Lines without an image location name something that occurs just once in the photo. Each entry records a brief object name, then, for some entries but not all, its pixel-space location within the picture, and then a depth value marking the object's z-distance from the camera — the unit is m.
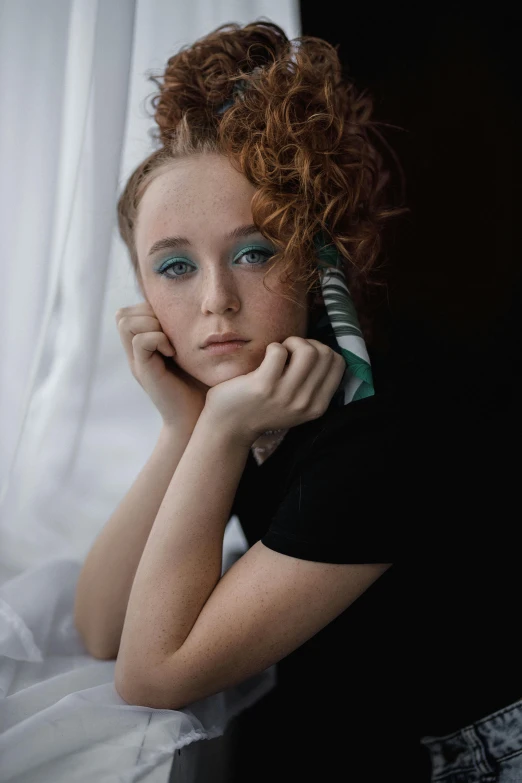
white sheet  0.81
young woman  0.85
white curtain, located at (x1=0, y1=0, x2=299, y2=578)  1.21
